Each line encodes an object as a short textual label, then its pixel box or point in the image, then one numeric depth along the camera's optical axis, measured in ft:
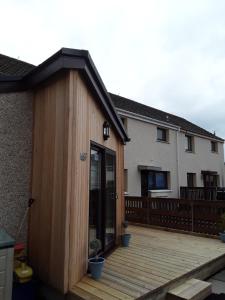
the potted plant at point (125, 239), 19.07
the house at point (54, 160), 11.51
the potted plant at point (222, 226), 21.27
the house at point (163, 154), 41.32
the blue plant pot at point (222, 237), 21.18
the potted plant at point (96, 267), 12.15
